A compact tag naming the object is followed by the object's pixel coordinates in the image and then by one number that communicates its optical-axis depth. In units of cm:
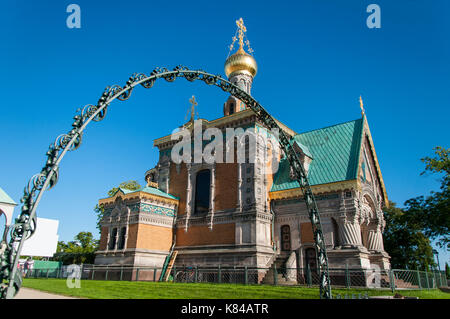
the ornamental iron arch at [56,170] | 529
